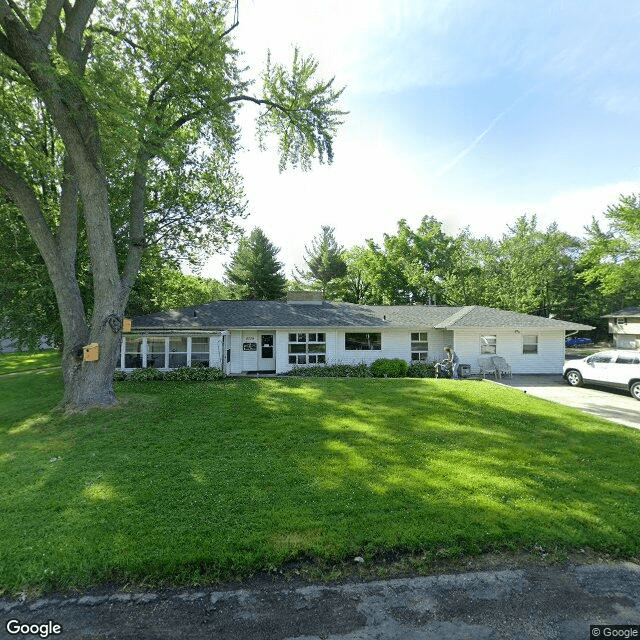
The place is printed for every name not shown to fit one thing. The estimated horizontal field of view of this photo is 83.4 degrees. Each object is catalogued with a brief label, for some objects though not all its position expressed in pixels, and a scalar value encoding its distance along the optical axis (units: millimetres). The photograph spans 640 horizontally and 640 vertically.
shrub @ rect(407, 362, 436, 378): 17469
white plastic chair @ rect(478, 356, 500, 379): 17547
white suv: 13219
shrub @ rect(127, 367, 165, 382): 14844
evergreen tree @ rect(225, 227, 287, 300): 35031
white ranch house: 17969
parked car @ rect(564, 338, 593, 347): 38722
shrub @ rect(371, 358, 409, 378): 17094
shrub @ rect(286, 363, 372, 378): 17219
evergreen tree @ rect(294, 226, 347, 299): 37644
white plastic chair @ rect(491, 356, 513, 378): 17484
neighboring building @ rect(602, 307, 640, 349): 30938
